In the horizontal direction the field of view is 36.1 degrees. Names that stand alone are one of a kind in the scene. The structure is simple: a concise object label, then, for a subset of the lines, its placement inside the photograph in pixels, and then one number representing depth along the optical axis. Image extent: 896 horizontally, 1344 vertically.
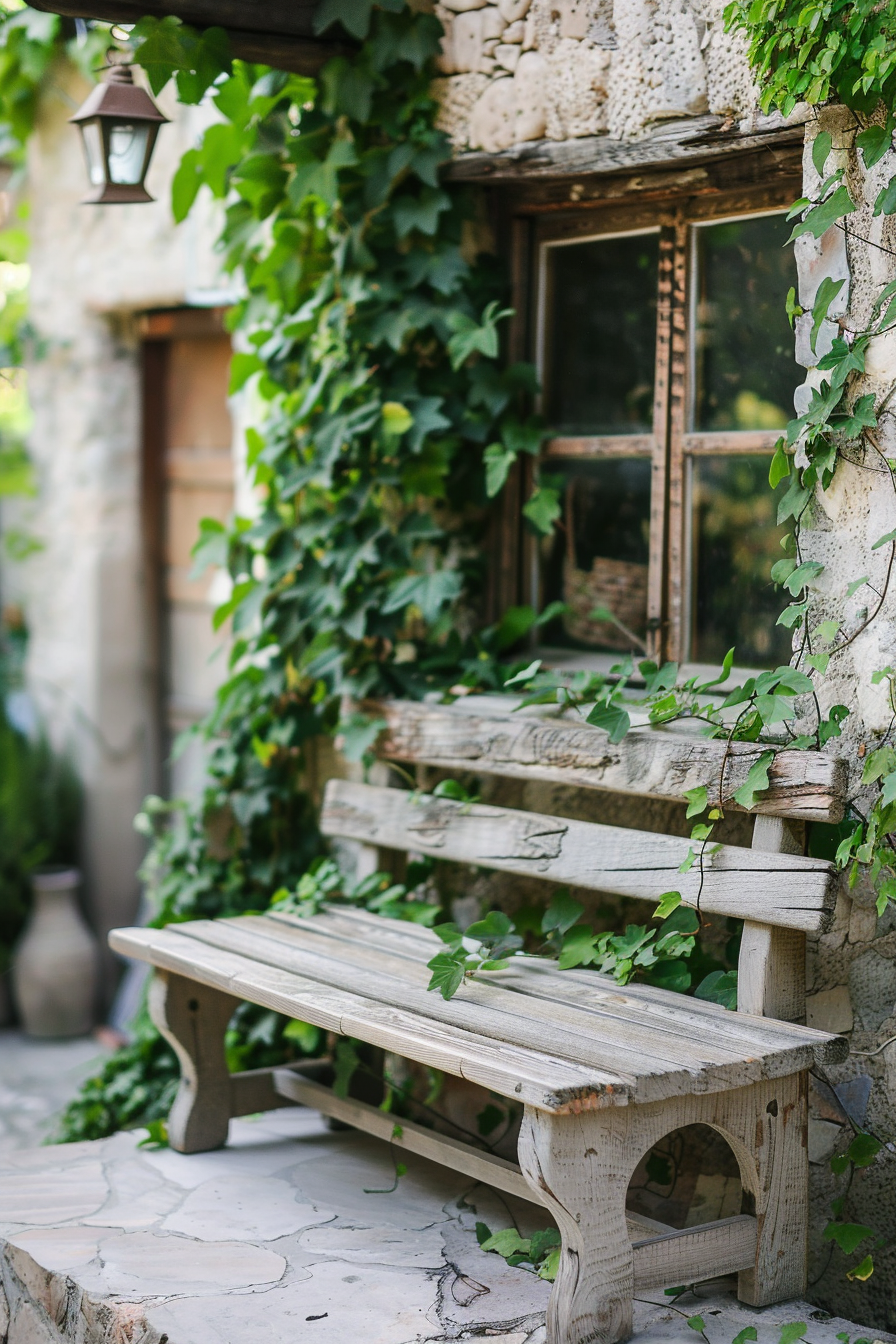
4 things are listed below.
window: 2.76
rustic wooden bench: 2.03
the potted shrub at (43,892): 4.77
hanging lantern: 3.01
